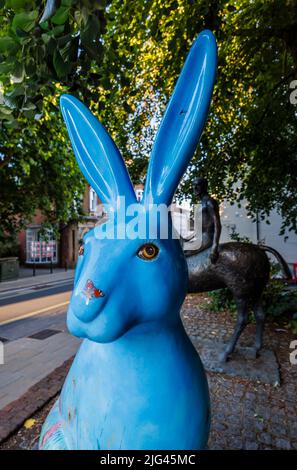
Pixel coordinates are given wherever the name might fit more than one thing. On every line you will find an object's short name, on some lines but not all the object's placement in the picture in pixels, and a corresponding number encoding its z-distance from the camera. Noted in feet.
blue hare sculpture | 2.97
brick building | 71.46
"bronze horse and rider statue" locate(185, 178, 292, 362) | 11.01
